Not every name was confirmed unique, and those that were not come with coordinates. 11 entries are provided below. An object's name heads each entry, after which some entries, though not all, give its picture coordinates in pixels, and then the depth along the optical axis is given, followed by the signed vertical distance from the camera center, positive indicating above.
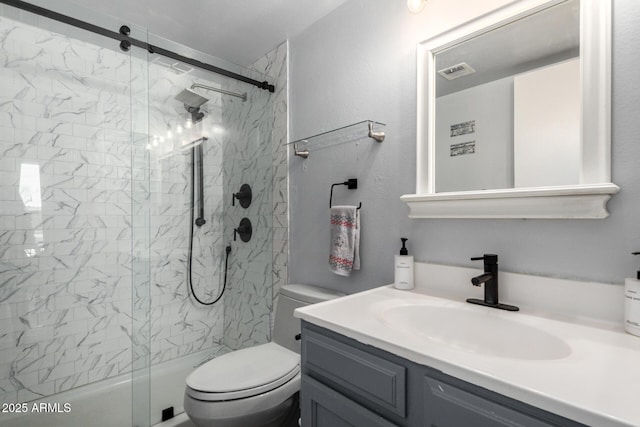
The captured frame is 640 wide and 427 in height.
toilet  1.22 -0.72
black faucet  1.01 -0.23
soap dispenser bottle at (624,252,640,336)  0.76 -0.23
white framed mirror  0.90 +0.33
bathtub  1.64 -1.10
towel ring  1.55 +0.14
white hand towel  1.49 -0.15
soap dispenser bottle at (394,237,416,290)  1.26 -0.25
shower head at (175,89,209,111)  1.95 +0.71
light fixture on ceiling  1.17 +0.77
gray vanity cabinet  0.58 -0.42
